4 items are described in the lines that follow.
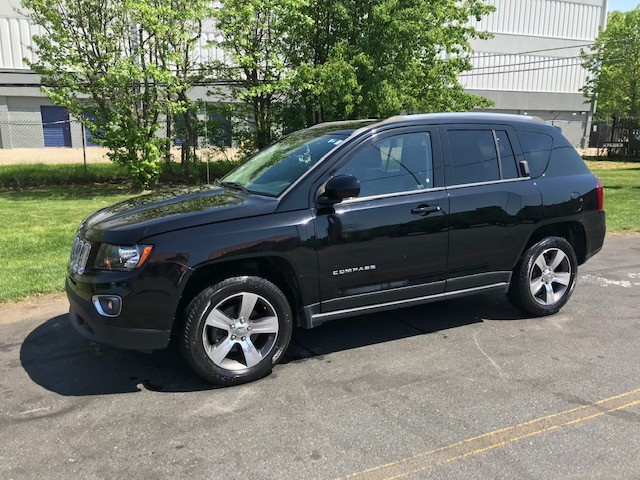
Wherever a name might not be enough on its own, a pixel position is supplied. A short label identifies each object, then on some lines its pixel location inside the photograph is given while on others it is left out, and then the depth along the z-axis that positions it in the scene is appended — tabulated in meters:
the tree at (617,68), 33.94
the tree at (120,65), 14.12
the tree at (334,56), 15.23
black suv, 3.76
